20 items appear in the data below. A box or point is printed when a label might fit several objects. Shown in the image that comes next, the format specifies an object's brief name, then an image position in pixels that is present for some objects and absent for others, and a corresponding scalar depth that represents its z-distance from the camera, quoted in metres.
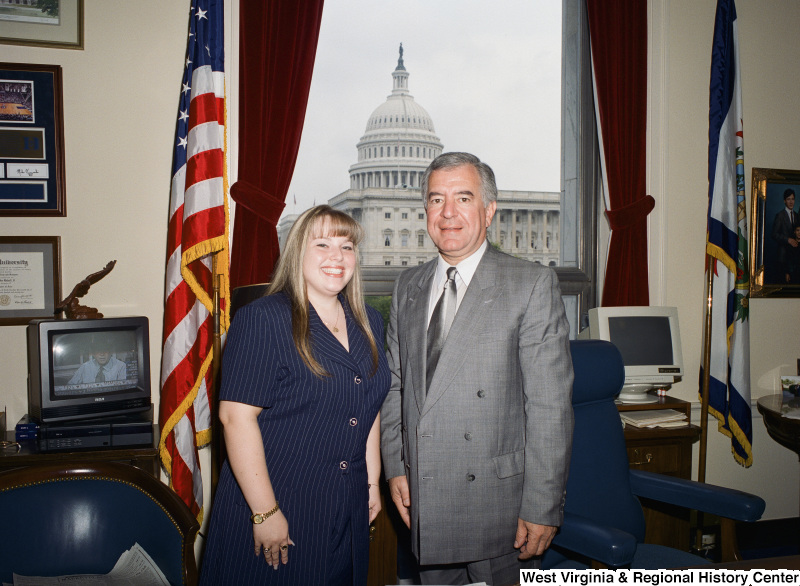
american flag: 2.52
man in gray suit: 1.71
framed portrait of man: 3.45
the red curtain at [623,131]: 3.28
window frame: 3.48
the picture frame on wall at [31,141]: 2.63
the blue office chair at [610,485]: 2.01
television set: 2.31
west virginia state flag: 3.15
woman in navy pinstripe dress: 1.50
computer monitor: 2.94
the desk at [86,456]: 2.18
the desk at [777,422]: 2.87
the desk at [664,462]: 2.73
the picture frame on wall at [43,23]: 2.62
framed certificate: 2.63
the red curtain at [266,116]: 2.81
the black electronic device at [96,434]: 2.28
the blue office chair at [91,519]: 1.55
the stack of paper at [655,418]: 2.78
